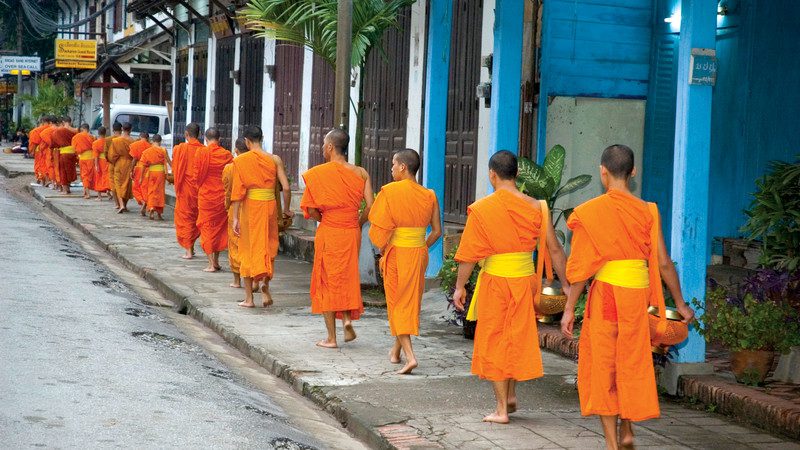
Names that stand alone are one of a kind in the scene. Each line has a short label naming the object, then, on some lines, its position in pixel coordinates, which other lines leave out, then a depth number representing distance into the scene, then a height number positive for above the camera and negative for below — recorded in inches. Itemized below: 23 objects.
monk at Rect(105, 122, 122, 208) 941.2 -29.0
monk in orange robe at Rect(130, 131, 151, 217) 893.2 -44.6
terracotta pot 297.6 -58.9
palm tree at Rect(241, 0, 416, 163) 517.7 +40.3
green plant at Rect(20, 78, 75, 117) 1721.2 +5.0
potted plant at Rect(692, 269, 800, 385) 297.9 -49.5
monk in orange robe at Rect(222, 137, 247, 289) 472.1 -50.0
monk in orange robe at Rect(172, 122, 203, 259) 628.4 -47.2
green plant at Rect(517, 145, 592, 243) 389.4 -18.4
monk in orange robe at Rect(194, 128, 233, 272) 574.9 -42.9
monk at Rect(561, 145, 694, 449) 244.7 -34.8
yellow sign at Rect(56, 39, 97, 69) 1643.7 +72.3
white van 1336.1 -11.6
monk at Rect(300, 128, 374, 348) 381.4 -35.8
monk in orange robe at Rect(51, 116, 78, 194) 1066.7 -47.0
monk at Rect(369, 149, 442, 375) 343.9 -34.8
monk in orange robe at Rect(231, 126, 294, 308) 460.1 -36.3
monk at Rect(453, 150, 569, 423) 279.7 -37.4
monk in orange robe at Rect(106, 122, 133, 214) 917.2 -44.0
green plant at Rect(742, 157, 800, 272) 332.8 -24.4
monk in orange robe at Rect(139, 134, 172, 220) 852.6 -47.4
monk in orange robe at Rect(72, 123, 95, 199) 1031.0 -45.5
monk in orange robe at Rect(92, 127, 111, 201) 1001.5 -53.4
